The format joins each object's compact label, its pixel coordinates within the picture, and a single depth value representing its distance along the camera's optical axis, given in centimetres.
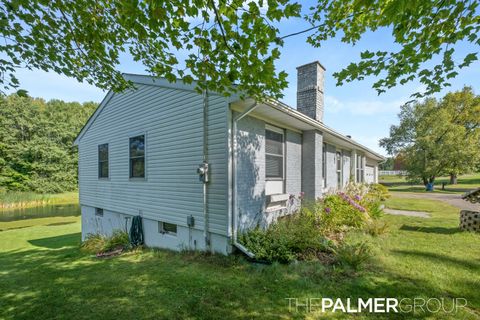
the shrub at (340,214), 659
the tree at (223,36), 326
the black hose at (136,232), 736
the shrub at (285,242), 486
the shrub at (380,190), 1393
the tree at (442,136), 2355
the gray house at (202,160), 536
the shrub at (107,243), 760
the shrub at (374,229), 656
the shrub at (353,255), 438
